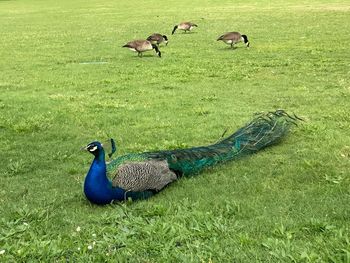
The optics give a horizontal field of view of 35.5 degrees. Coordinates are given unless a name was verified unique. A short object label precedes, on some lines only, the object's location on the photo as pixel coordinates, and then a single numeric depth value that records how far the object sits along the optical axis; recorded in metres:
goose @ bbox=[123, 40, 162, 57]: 16.91
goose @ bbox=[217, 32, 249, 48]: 17.57
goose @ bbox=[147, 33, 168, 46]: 18.59
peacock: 5.78
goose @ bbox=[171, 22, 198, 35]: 22.84
